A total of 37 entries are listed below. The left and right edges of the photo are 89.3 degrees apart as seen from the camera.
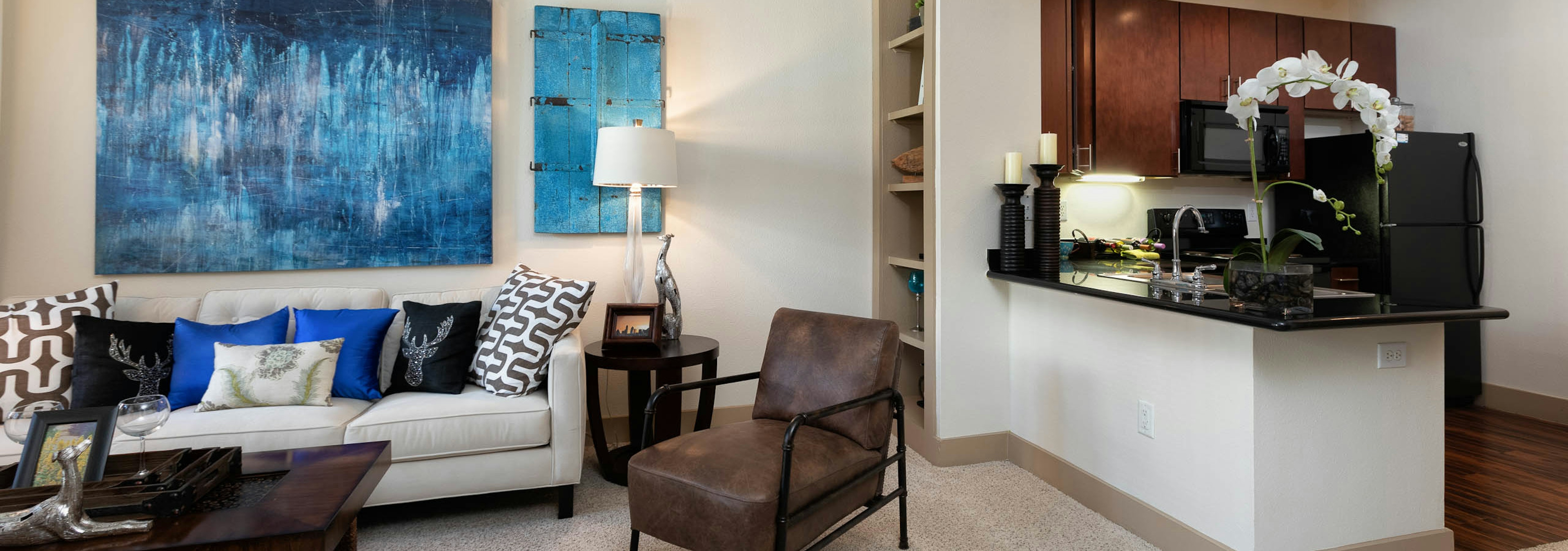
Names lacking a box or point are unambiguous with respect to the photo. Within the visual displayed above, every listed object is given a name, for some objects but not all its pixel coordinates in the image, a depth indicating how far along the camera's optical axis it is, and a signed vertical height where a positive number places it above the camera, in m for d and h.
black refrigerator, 3.98 +0.21
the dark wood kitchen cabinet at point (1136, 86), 3.82 +0.89
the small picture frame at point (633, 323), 3.02 -0.21
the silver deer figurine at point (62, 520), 1.42 -0.45
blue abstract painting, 3.01 +0.54
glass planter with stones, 1.96 -0.05
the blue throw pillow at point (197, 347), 2.59 -0.25
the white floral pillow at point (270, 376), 2.51 -0.34
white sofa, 2.38 -0.50
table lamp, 3.09 +0.44
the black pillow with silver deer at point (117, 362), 2.52 -0.29
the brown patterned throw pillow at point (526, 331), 2.74 -0.21
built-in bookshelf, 3.77 +0.38
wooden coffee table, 1.46 -0.48
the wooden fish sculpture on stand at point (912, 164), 3.56 +0.48
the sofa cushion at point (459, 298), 3.13 -0.11
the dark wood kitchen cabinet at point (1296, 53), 4.20 +1.13
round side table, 2.84 -0.41
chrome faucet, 2.46 +0.07
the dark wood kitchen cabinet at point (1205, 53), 4.02 +1.10
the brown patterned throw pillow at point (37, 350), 2.50 -0.25
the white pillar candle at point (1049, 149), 3.09 +0.47
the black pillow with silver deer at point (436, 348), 2.79 -0.28
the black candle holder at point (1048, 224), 3.05 +0.17
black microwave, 3.97 +0.65
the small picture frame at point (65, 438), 1.62 -0.34
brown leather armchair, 1.93 -0.50
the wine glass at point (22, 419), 1.68 -0.32
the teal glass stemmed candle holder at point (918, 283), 3.64 -0.07
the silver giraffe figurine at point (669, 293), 3.16 -0.10
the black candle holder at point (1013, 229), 3.13 +0.16
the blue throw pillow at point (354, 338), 2.72 -0.24
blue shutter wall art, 3.42 +0.75
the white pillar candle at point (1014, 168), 3.13 +0.40
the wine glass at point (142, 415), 1.64 -0.30
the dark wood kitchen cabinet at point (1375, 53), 4.40 +1.19
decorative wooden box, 1.55 -0.45
